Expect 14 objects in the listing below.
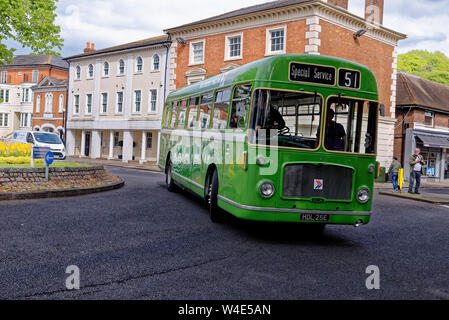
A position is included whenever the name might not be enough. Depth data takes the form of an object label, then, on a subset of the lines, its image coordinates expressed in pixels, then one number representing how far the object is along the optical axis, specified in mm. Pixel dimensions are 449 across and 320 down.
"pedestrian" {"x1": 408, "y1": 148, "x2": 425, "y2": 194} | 18133
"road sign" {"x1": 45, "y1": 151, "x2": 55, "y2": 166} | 11352
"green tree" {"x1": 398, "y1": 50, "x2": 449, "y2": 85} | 48716
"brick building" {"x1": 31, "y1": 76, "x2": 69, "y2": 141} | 47938
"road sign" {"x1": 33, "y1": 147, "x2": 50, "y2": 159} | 12234
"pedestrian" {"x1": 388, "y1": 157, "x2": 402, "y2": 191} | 21359
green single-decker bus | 6754
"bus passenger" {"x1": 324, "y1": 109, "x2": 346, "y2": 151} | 6949
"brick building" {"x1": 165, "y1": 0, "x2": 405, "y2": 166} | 24766
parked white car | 21719
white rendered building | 34875
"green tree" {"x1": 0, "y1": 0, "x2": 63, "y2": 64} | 18734
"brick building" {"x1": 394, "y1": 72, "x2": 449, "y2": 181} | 31625
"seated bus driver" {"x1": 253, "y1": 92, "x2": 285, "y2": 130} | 6859
